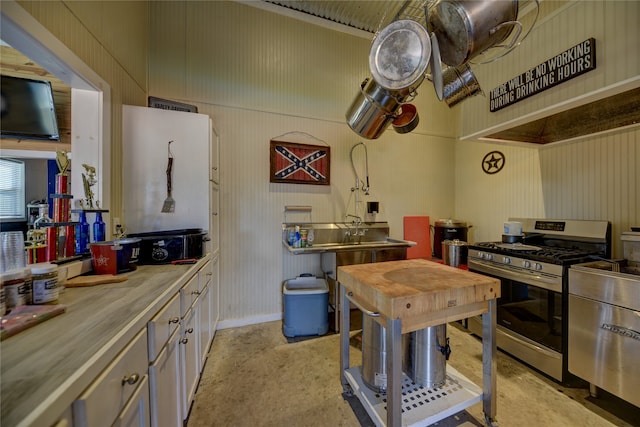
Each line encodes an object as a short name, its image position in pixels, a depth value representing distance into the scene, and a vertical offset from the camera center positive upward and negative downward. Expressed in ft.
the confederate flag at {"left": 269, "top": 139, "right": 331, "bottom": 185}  9.02 +2.01
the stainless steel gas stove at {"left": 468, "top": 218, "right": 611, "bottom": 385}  5.52 -1.82
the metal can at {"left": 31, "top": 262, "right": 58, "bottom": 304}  2.85 -0.90
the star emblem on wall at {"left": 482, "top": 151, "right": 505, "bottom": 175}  9.81 +2.23
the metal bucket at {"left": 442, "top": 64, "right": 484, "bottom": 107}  4.48 +2.58
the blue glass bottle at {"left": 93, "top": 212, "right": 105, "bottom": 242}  4.65 -0.36
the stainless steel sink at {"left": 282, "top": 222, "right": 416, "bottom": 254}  8.75 -1.00
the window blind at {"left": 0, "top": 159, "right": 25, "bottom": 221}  3.90 +0.37
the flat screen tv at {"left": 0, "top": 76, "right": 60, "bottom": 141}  4.24 +2.00
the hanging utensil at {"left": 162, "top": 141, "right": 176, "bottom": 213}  5.99 +0.40
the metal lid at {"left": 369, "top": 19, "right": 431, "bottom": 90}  3.73 +2.70
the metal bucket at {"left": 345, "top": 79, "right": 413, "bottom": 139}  4.57 +2.23
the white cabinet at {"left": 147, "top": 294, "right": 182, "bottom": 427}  3.04 -2.27
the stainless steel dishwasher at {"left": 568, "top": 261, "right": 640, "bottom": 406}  4.42 -2.36
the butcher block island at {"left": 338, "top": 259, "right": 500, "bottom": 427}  3.53 -1.71
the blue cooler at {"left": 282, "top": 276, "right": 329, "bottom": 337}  7.71 -3.34
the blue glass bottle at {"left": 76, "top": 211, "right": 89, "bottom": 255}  4.37 -0.46
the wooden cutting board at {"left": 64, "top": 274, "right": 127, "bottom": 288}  3.57 -1.10
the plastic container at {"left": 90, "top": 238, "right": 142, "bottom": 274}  4.13 -0.81
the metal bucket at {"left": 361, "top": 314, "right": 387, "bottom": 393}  4.72 -3.02
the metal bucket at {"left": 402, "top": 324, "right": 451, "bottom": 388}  4.86 -3.03
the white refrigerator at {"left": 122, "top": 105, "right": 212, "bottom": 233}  5.85 +1.18
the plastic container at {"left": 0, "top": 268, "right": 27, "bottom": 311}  2.64 -0.89
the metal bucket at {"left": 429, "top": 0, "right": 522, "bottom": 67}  3.33 +2.84
